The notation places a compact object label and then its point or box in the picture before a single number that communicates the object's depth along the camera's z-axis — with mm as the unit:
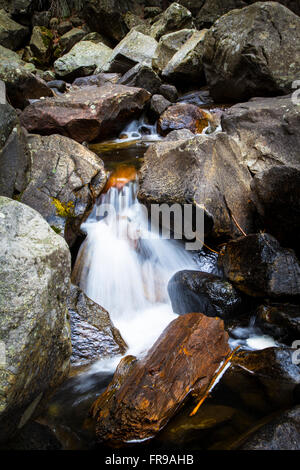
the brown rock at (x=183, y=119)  7855
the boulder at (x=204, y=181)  4273
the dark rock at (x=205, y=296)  3588
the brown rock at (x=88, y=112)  6602
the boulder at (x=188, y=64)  10473
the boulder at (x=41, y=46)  17922
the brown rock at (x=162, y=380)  2127
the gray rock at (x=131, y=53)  13133
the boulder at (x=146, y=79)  10094
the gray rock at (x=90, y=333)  3123
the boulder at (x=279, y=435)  1869
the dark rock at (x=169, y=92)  9953
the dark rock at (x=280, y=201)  3744
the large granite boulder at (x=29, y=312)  1957
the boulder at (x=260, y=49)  7535
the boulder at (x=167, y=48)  11789
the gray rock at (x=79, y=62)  15250
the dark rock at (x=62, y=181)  4215
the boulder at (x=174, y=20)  14391
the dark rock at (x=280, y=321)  3070
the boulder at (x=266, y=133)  5141
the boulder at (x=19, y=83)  7590
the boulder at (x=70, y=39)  18156
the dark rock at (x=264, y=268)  3430
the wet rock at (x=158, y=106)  8328
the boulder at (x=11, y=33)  18484
